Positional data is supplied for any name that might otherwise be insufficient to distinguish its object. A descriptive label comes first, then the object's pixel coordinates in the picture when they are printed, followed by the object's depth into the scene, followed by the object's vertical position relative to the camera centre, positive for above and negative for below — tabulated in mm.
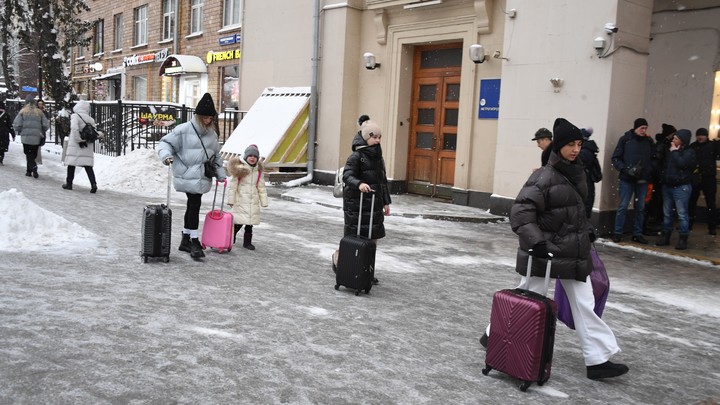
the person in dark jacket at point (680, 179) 10531 -380
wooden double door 15391 +503
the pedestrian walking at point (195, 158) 7664 -353
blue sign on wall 13812 +955
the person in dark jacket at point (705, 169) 12011 -225
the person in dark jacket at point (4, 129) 16625 -329
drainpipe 17203 +570
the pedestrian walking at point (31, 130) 14895 -289
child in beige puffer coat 8516 -800
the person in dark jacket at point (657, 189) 11453 -668
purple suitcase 4348 -1231
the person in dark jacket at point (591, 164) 10180 -206
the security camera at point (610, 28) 11039 +2021
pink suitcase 8109 -1225
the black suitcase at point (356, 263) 6578 -1247
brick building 25094 +3213
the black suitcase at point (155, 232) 7301 -1171
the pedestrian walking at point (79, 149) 12938 -552
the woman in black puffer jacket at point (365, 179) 6922 -436
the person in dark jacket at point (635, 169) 10742 -266
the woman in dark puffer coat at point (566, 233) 4570 -582
